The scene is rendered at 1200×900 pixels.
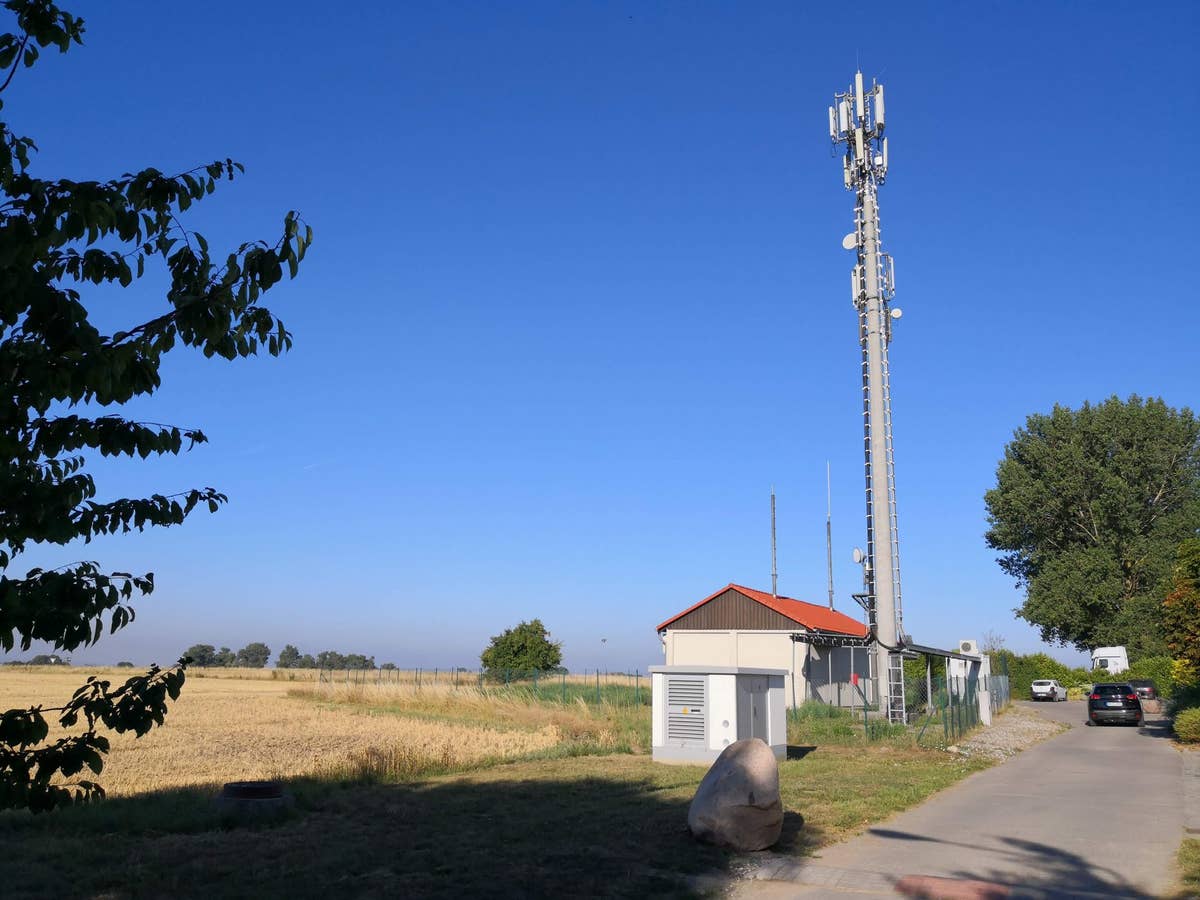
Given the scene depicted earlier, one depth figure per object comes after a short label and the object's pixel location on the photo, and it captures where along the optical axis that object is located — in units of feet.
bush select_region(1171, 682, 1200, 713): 102.94
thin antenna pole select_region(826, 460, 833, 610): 178.25
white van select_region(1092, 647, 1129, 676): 192.13
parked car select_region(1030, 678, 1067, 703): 186.80
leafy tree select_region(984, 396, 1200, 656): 200.13
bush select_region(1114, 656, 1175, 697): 170.71
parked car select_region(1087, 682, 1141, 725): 118.01
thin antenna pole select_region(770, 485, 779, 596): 150.20
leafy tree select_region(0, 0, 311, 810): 13.75
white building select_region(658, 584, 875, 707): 129.08
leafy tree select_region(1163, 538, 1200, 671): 95.35
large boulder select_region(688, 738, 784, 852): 35.70
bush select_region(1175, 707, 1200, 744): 85.80
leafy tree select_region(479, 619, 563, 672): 188.23
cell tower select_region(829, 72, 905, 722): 103.76
